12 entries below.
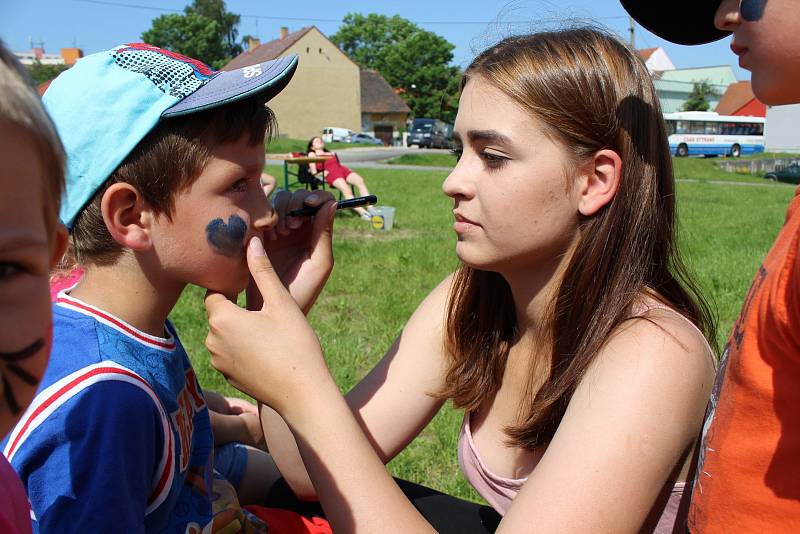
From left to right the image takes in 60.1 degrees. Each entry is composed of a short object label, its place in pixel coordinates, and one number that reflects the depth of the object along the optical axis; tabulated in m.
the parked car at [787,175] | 26.28
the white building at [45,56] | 77.00
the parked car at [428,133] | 40.84
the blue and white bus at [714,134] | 35.91
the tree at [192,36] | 62.53
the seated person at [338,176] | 10.44
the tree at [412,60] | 62.00
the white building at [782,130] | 31.01
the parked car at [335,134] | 48.31
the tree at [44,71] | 28.17
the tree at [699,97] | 54.72
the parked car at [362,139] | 47.33
